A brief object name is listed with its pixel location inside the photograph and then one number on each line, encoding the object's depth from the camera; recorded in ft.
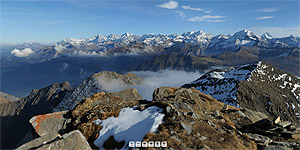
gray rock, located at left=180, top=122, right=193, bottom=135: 48.02
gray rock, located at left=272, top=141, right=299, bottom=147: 47.93
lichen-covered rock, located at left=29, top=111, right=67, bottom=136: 64.54
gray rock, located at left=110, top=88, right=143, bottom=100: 111.19
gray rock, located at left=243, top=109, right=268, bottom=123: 93.36
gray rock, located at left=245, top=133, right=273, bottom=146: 48.35
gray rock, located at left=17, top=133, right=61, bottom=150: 38.90
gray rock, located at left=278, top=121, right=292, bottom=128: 57.62
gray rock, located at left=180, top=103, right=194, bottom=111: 68.00
